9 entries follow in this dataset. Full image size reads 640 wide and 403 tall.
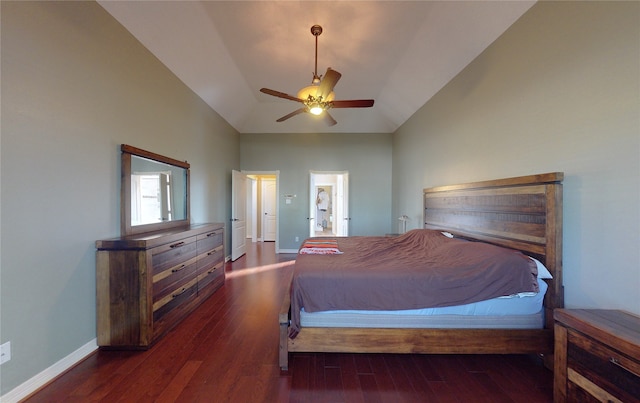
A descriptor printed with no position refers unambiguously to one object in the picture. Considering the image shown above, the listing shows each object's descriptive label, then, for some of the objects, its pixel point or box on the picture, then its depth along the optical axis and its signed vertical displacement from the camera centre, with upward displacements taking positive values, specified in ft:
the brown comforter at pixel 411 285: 5.77 -2.14
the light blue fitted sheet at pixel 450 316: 5.89 -2.97
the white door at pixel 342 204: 18.83 -0.41
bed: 5.76 -3.31
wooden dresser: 6.48 -2.61
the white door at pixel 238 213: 16.63 -1.09
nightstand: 3.51 -2.61
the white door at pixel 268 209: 24.72 -1.10
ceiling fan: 8.23 +3.86
